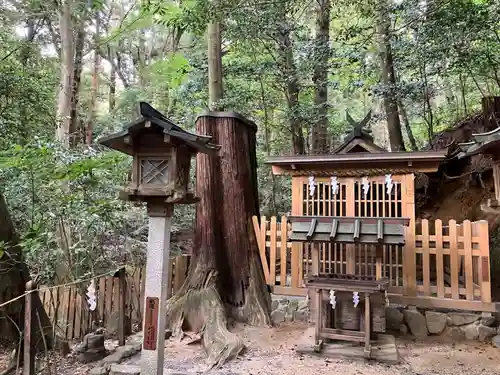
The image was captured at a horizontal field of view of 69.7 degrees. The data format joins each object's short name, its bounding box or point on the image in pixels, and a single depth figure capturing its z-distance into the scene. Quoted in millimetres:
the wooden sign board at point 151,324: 4020
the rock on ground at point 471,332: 6045
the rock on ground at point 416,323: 6297
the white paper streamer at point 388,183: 6762
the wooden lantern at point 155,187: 3998
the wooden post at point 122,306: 5359
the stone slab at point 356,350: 5141
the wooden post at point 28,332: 3619
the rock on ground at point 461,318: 6148
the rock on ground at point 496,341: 5719
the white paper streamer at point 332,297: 5448
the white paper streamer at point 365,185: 6871
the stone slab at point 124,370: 4320
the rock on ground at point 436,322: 6229
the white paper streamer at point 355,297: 5383
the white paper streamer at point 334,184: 7066
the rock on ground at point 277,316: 6908
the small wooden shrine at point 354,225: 5570
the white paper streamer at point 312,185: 7242
